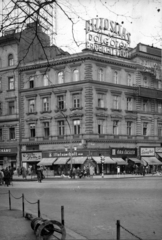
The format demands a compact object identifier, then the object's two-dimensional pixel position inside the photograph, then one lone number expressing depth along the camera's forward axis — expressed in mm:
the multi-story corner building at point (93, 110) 49219
